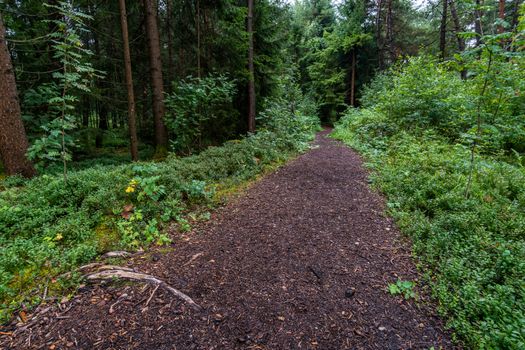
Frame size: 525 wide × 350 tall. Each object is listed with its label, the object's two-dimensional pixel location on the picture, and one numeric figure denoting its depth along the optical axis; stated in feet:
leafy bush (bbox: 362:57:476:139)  26.61
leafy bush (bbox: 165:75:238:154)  24.48
